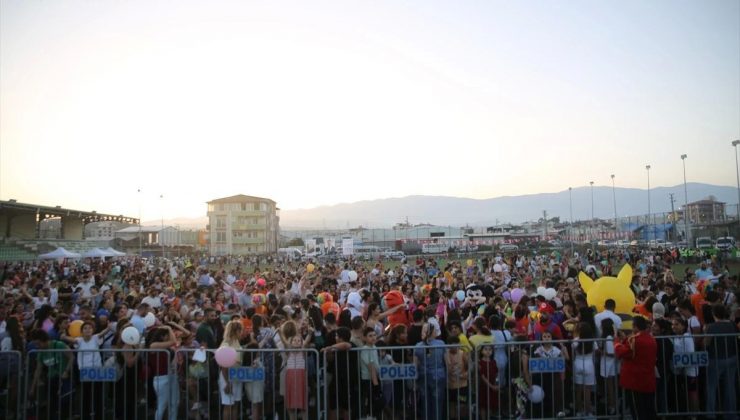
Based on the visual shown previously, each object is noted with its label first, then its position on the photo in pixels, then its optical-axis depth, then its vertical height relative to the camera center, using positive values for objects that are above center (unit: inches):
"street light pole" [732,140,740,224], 1514.0 +284.1
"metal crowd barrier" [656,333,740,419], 273.6 -84.8
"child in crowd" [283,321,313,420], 258.8 -77.0
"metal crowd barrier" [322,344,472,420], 257.5 -78.3
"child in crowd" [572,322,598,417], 275.6 -74.2
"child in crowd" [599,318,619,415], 274.6 -76.2
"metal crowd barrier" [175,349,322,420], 258.5 -79.3
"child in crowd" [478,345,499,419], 267.7 -81.5
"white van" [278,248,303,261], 2343.3 -65.4
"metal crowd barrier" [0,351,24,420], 271.9 -79.3
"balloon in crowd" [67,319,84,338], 320.8 -57.8
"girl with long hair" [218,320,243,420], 261.4 -78.8
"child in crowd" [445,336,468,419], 261.3 -77.2
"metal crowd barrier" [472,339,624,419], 265.6 -82.6
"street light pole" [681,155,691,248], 1717.5 +12.6
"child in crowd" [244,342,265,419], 261.7 -82.2
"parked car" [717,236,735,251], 1485.0 -36.4
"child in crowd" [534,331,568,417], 267.9 -83.7
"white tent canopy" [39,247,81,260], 1344.7 -26.8
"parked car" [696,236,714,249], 1736.2 -35.0
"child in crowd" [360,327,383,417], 257.3 -75.4
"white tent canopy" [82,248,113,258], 1498.5 -29.0
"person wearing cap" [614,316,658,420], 243.1 -68.2
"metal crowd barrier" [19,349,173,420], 266.1 -78.3
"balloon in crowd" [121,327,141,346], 265.1 -51.8
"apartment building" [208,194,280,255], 3257.9 +107.6
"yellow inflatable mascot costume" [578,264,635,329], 336.0 -43.3
